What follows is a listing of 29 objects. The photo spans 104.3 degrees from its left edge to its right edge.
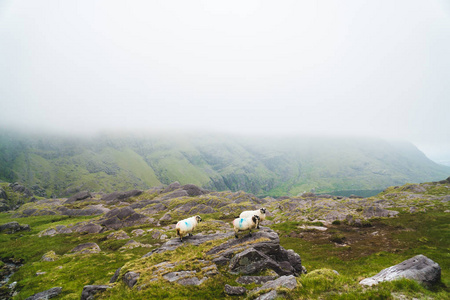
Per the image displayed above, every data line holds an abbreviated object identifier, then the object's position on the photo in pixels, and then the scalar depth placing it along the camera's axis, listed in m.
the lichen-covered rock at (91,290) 15.57
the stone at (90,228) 57.25
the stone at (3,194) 120.66
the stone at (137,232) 52.46
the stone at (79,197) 121.81
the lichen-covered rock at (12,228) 54.28
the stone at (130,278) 15.90
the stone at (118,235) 48.65
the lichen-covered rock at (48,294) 19.53
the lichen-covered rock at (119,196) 120.98
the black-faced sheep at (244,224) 20.73
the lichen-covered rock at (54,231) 54.75
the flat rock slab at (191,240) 22.84
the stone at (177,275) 15.52
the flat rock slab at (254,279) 14.83
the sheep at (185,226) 24.47
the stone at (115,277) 18.33
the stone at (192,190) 128.25
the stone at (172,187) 134.57
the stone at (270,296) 10.72
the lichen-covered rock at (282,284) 11.58
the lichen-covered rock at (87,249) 37.62
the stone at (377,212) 59.69
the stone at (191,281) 14.89
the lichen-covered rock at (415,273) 11.81
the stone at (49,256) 34.58
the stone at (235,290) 13.40
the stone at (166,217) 69.84
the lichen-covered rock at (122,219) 64.25
